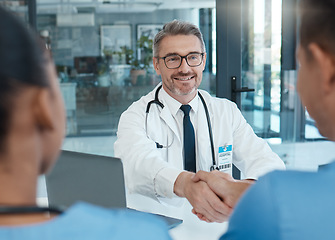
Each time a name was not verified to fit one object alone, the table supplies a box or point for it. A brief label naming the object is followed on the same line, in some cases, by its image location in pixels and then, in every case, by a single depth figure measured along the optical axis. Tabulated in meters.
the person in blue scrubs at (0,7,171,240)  0.49
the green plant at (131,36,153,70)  3.53
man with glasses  1.76
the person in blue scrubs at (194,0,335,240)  0.64
